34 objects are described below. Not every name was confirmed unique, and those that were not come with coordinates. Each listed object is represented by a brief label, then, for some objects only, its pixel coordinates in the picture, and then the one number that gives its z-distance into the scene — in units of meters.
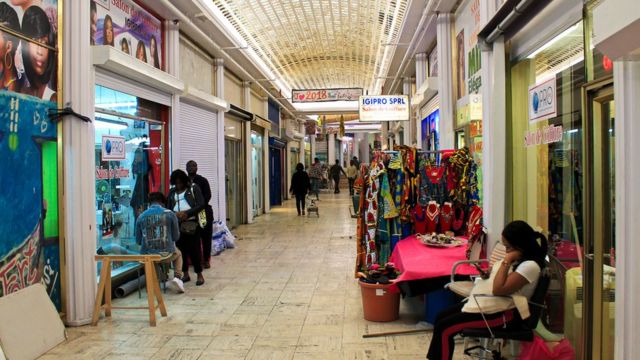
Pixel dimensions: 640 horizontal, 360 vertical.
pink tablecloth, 3.96
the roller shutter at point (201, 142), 7.91
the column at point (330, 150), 33.58
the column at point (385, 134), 18.95
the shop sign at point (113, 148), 5.43
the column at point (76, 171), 4.42
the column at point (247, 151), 12.26
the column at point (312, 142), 27.91
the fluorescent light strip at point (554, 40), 3.14
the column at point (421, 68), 9.97
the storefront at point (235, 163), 10.77
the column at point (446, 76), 7.32
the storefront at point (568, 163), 2.65
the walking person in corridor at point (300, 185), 13.84
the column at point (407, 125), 12.12
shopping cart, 13.49
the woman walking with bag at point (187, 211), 6.02
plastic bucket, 4.44
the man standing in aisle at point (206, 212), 6.51
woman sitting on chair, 2.97
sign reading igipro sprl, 10.40
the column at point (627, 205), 2.21
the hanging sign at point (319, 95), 14.98
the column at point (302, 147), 23.55
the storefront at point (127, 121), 5.36
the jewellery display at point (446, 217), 5.30
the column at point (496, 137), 4.18
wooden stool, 4.46
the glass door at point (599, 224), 2.59
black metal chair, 2.97
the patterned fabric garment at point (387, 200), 5.25
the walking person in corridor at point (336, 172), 22.84
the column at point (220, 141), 9.66
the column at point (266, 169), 14.76
